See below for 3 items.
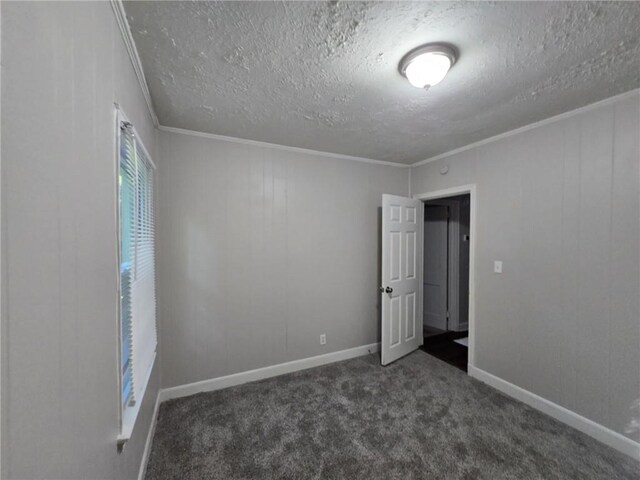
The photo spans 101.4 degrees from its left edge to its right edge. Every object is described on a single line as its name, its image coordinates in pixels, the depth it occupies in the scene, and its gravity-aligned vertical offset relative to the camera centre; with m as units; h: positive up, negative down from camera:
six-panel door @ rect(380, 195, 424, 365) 2.99 -0.49
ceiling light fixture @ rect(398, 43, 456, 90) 1.36 +0.93
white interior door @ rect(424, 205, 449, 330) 4.30 -0.50
